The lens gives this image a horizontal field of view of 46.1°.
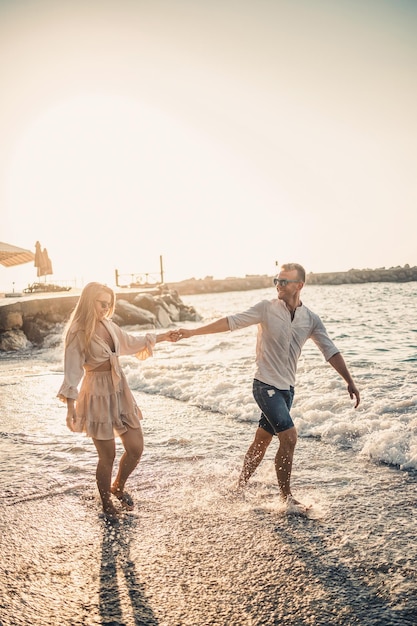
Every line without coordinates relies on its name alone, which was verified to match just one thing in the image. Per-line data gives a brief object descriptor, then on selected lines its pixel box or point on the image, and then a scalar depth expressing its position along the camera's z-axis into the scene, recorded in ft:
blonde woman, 12.34
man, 12.47
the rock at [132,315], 72.02
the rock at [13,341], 54.66
